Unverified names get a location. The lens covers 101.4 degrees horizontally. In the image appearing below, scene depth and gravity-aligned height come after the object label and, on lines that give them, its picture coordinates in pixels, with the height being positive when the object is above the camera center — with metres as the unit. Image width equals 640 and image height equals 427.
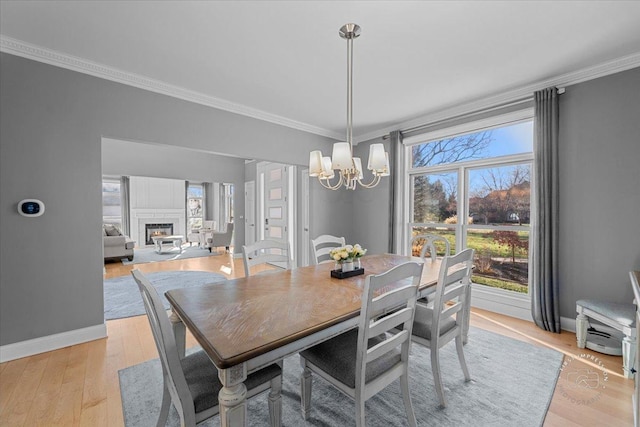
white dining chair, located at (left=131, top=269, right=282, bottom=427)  1.06 -0.79
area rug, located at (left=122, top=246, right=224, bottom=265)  6.49 -1.11
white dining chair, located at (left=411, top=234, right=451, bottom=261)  2.80 -0.35
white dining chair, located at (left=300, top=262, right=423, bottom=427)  1.22 -0.78
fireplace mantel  8.35 -0.17
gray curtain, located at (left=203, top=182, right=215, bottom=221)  9.95 +0.46
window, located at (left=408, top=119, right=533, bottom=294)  3.15 +0.21
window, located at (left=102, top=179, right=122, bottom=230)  8.23 +0.36
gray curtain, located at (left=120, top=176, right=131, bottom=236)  8.26 +0.36
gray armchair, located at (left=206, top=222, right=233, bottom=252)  7.36 -0.69
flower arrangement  2.05 -0.32
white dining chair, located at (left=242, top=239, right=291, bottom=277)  2.29 -0.38
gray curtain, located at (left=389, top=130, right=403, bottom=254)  4.11 +0.33
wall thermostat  2.24 +0.07
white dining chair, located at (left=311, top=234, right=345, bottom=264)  2.80 -0.32
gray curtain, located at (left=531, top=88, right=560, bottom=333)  2.71 +0.01
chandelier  1.90 +0.42
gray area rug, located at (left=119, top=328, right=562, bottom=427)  1.59 -1.26
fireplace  8.56 -0.54
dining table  1.00 -0.52
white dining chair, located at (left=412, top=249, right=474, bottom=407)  1.66 -0.76
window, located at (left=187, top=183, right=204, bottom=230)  9.64 +0.32
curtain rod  2.94 +1.29
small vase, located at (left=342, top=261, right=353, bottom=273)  2.07 -0.42
